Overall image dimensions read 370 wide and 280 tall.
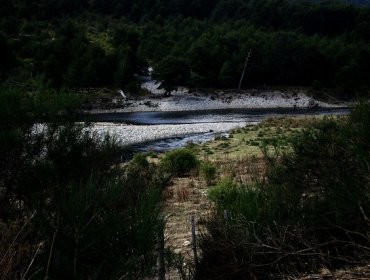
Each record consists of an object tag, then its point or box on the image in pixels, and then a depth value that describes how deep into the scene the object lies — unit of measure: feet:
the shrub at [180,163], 57.21
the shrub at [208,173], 48.55
